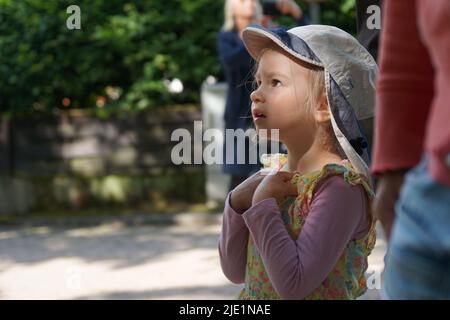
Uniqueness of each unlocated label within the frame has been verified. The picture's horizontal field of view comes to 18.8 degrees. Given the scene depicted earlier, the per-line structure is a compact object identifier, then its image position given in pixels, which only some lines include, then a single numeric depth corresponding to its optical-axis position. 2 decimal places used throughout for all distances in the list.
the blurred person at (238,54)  4.65
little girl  1.82
